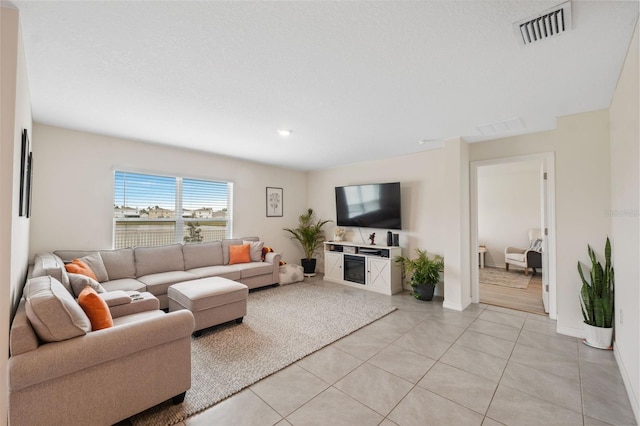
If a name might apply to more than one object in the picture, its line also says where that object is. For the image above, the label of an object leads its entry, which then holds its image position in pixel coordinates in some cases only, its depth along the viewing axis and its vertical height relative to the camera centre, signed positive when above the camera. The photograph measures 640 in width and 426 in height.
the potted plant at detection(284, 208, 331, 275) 5.88 -0.44
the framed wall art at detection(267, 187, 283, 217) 5.89 +0.34
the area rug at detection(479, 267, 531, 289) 5.10 -1.28
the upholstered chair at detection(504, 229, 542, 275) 5.61 -0.83
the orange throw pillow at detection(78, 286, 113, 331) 1.83 -0.65
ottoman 2.92 -0.97
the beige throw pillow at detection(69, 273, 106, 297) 2.38 -0.61
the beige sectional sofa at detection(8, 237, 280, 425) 1.39 -0.87
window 4.04 +0.12
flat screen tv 4.81 +0.23
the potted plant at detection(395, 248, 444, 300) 4.13 -0.91
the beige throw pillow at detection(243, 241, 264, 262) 4.96 -0.64
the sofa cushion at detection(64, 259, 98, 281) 2.84 -0.57
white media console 4.60 -0.93
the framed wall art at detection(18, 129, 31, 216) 1.89 +0.30
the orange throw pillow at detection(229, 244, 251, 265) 4.75 -0.69
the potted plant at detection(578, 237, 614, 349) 2.56 -0.84
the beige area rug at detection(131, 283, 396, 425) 1.97 -1.32
